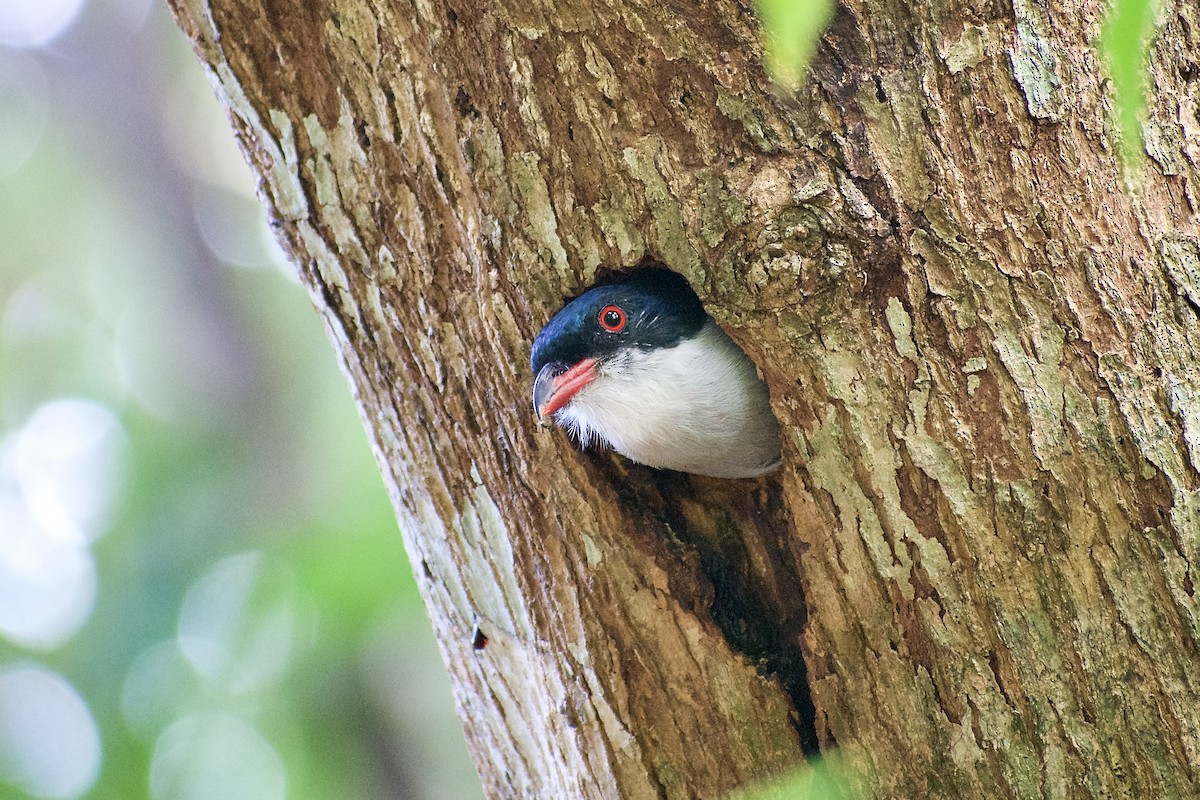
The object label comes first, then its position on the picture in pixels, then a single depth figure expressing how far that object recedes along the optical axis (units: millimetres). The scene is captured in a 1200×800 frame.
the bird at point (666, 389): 6152
